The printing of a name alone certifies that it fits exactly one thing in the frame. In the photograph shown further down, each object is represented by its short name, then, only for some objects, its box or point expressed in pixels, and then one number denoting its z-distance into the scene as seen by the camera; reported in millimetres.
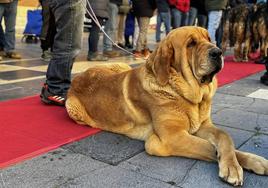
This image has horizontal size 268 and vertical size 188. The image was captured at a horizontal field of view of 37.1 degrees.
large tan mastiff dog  3010
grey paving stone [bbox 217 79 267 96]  5852
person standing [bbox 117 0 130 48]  10930
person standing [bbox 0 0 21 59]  8312
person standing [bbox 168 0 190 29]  9703
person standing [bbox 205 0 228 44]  9656
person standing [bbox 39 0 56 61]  5549
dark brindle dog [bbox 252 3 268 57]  8711
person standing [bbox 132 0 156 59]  9648
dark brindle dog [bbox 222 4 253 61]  8992
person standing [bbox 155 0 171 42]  9828
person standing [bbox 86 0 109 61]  8242
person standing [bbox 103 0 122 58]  9430
